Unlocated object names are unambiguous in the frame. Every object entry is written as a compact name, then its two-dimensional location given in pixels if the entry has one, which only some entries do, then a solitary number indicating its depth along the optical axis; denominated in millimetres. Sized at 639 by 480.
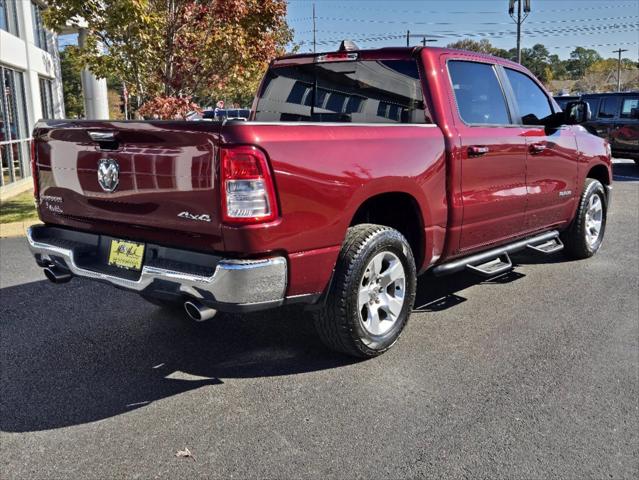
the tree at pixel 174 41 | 8406
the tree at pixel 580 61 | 136062
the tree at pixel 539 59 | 103188
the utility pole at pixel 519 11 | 35969
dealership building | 12375
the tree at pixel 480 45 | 65625
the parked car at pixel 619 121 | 15391
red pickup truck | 3178
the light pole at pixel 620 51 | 97725
